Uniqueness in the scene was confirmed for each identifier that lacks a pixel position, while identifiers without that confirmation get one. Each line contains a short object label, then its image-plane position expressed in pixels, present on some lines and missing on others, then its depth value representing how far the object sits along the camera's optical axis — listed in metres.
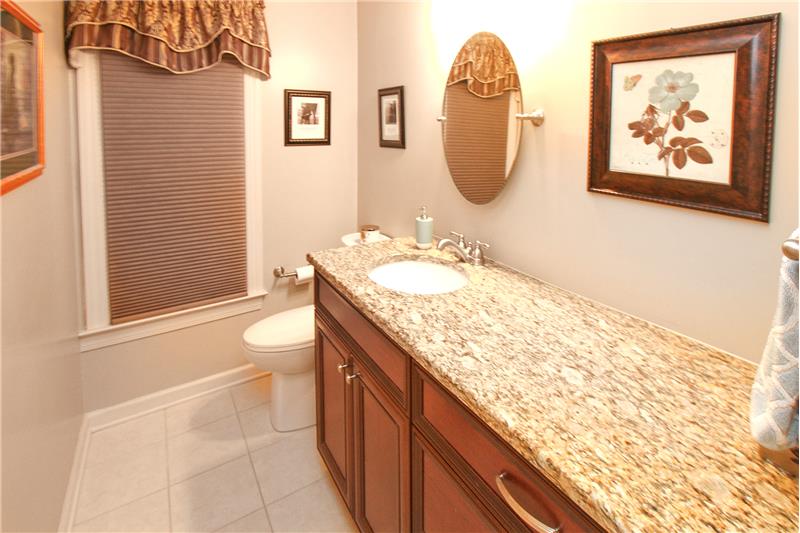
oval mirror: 1.68
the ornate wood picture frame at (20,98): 1.21
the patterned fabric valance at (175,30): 2.00
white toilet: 2.24
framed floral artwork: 1.02
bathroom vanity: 0.71
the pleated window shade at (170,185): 2.22
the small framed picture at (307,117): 2.63
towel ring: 0.67
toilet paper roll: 2.75
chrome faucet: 1.82
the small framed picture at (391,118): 2.36
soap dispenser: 2.00
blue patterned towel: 0.69
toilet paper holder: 2.78
